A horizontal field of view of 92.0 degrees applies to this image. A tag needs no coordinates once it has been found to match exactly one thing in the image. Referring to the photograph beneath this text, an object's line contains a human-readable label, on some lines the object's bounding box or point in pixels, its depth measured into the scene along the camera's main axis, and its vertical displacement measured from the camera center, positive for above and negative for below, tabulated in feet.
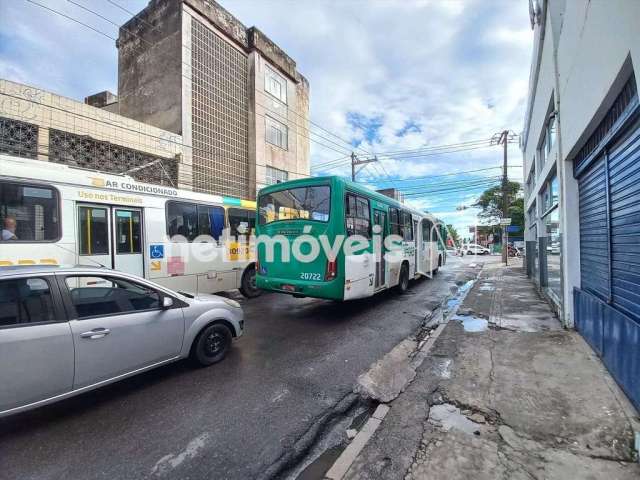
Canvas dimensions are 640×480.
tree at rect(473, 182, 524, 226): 122.42 +15.82
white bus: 17.46 +1.21
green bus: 20.79 +0.20
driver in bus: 16.80 +0.83
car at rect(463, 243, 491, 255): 132.25 -4.10
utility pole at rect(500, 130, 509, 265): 75.05 +14.98
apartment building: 50.75 +27.94
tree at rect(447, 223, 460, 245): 250.68 +5.89
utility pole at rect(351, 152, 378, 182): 79.46 +20.34
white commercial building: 10.77 +3.27
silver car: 9.22 -3.05
